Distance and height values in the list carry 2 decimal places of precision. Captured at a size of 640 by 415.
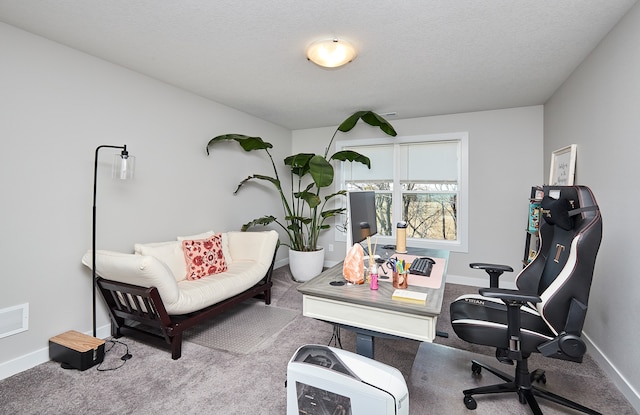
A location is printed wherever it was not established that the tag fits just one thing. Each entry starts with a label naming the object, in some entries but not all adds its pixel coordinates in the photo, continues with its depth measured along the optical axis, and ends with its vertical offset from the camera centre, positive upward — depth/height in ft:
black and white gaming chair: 4.64 -1.66
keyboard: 6.11 -1.24
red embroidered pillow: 9.32 -1.68
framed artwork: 8.73 +1.58
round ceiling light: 7.13 +4.03
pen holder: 5.25 -1.28
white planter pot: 13.42 -2.56
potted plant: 11.84 +1.35
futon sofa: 7.00 -2.11
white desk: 4.39 -1.65
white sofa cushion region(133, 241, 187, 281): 8.60 -1.44
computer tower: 3.73 -2.38
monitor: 6.29 -0.12
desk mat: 5.49 -1.37
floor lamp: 7.46 +0.98
